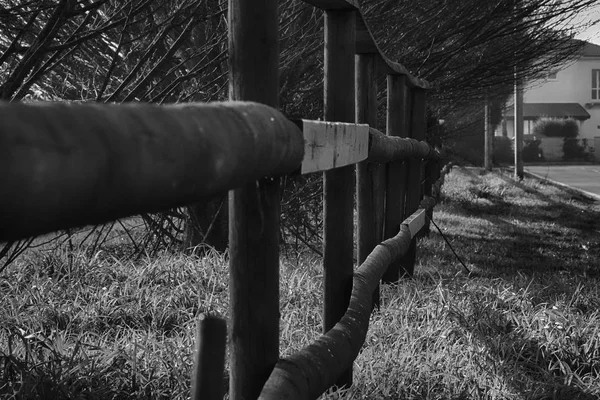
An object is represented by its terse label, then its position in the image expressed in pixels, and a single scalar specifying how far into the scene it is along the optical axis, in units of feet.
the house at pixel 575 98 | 205.36
